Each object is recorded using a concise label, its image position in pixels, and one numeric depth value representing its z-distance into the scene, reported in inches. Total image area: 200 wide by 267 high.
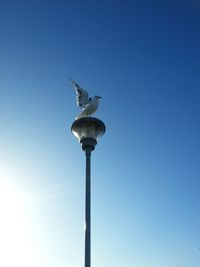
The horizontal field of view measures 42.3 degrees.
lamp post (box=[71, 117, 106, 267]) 296.0
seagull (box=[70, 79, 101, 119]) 319.4
